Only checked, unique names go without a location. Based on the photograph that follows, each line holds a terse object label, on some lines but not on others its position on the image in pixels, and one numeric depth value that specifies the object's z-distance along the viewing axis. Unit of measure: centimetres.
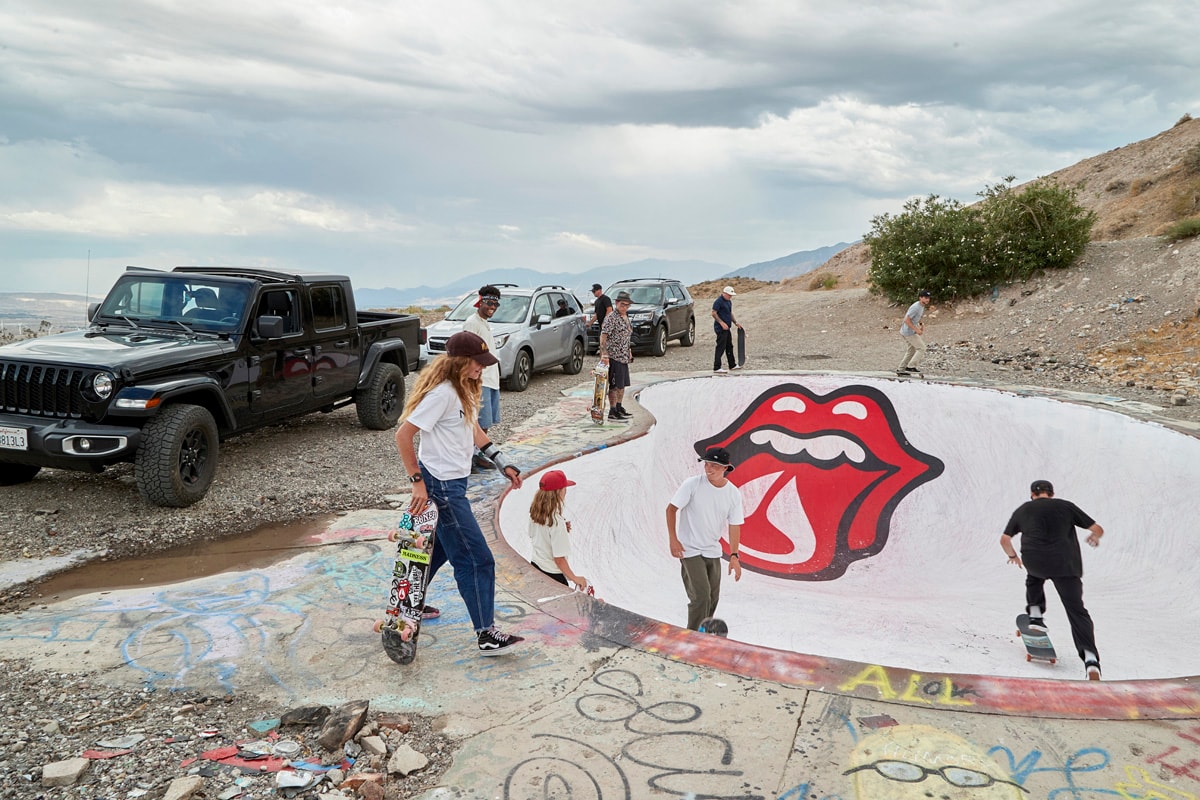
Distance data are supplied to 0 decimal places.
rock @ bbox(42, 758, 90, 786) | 309
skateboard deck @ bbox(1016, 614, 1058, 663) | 713
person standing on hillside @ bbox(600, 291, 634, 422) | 1064
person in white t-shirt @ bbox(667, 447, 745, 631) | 598
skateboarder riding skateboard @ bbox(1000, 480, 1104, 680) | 630
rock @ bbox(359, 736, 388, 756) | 339
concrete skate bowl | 824
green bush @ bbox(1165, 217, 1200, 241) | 2188
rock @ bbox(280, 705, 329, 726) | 360
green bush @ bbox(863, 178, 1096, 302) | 2359
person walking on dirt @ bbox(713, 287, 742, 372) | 1430
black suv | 1859
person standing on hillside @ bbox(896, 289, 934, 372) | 1439
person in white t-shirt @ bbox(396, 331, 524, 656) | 406
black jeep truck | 636
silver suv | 1361
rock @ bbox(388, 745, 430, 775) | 328
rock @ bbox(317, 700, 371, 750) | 342
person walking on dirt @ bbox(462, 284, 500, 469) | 757
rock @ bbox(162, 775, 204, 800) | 299
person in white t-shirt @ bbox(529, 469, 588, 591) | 573
